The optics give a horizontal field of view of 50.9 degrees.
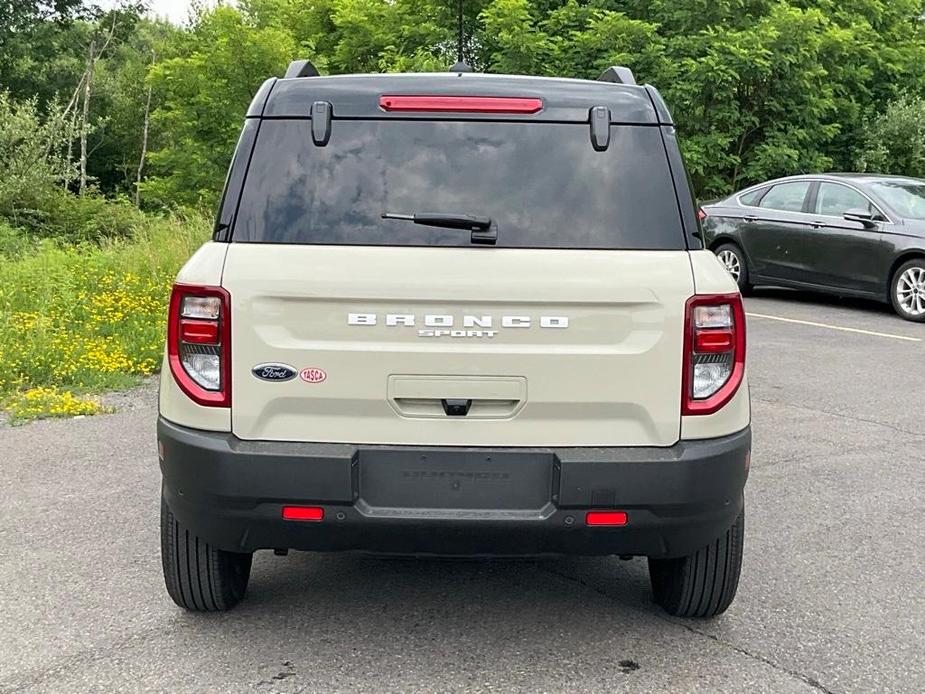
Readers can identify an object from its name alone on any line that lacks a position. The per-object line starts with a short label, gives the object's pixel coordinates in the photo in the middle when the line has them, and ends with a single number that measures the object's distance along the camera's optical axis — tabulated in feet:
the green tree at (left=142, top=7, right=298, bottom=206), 87.97
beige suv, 9.45
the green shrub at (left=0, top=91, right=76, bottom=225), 60.29
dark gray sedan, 36.47
